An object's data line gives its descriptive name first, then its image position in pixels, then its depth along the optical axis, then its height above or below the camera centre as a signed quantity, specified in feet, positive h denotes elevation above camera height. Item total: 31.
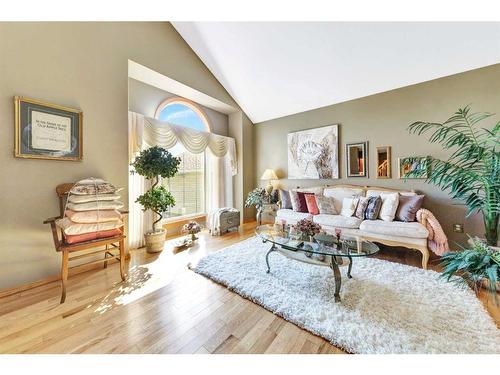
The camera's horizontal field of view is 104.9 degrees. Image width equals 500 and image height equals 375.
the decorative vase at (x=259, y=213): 13.87 -2.03
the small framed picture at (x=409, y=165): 9.53 +1.03
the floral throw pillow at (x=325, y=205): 11.08 -1.19
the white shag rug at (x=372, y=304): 4.18 -3.38
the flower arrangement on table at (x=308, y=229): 7.29 -1.68
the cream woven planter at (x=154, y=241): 9.55 -2.79
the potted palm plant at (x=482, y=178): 5.92 +0.17
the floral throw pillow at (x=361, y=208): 9.89 -1.22
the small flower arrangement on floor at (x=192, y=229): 10.99 -2.50
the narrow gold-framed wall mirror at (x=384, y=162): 10.88 +1.30
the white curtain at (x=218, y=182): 14.92 +0.26
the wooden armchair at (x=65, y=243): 5.78 -1.85
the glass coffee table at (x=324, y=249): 5.84 -2.10
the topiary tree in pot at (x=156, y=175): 9.04 +0.47
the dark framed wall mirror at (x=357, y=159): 11.67 +1.59
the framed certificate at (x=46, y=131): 6.30 +1.96
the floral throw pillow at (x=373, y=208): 9.46 -1.19
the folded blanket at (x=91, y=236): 6.02 -1.65
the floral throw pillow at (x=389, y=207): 9.04 -1.08
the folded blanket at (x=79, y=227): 5.92 -1.31
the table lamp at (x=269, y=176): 14.92 +0.69
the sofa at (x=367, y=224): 7.93 -1.90
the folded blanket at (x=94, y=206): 6.23 -0.67
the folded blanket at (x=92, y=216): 6.09 -0.99
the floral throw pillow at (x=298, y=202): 12.03 -1.09
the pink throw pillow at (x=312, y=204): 11.43 -1.17
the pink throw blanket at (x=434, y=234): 7.61 -2.03
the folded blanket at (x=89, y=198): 6.33 -0.40
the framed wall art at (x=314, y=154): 12.75 +2.19
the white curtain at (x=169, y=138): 9.98 +2.98
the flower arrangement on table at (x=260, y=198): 14.08 -1.01
